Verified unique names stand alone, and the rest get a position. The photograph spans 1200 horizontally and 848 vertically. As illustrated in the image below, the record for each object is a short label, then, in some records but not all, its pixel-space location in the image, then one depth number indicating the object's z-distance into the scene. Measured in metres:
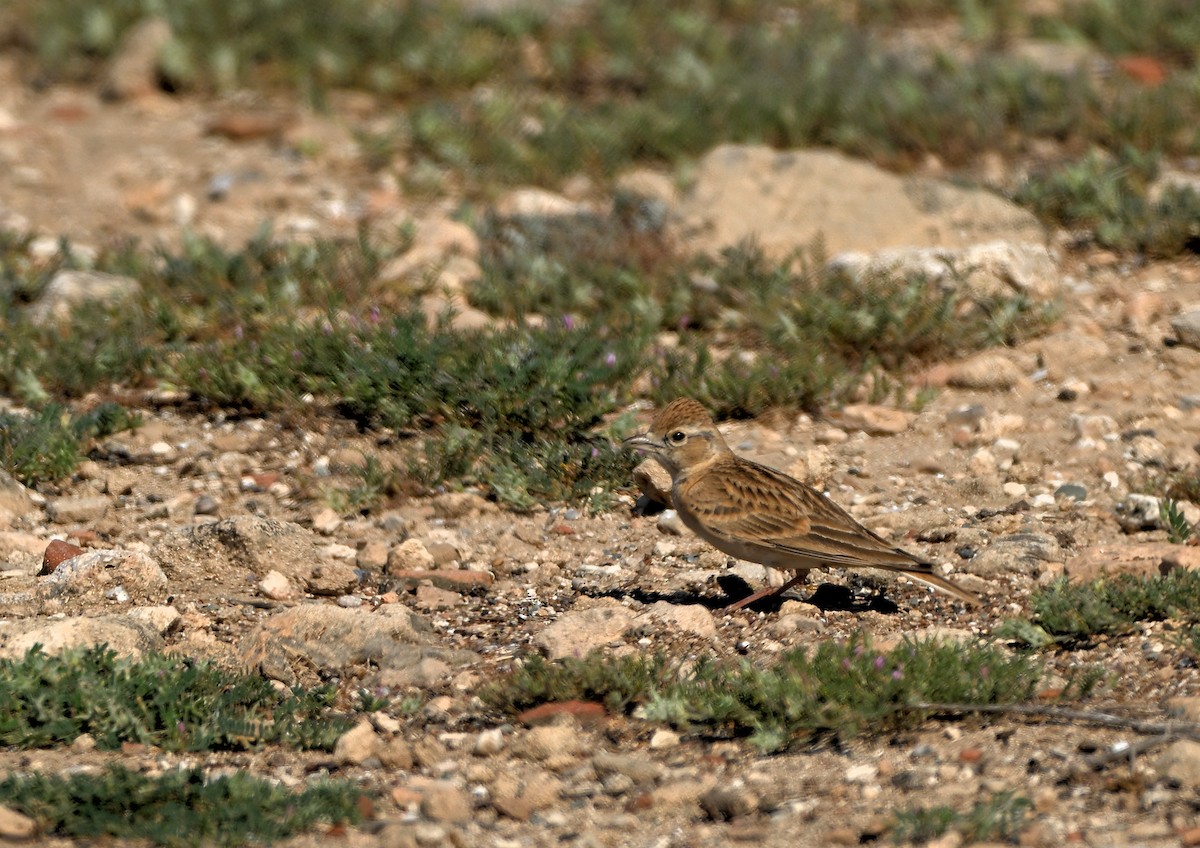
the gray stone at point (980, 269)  17.42
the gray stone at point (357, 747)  10.39
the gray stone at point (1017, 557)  12.94
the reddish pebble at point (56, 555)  13.16
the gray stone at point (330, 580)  13.20
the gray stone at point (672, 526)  14.39
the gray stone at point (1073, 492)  14.31
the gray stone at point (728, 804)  9.54
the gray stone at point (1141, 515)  13.68
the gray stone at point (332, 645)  11.62
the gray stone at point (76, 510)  14.42
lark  12.15
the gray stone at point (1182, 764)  9.30
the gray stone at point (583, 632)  11.75
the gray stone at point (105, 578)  12.59
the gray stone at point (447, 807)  9.59
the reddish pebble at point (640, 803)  9.76
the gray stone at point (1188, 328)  16.58
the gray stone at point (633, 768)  10.13
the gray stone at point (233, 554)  13.19
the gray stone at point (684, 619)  12.09
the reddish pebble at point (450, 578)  13.30
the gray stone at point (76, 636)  11.14
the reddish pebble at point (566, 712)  10.84
